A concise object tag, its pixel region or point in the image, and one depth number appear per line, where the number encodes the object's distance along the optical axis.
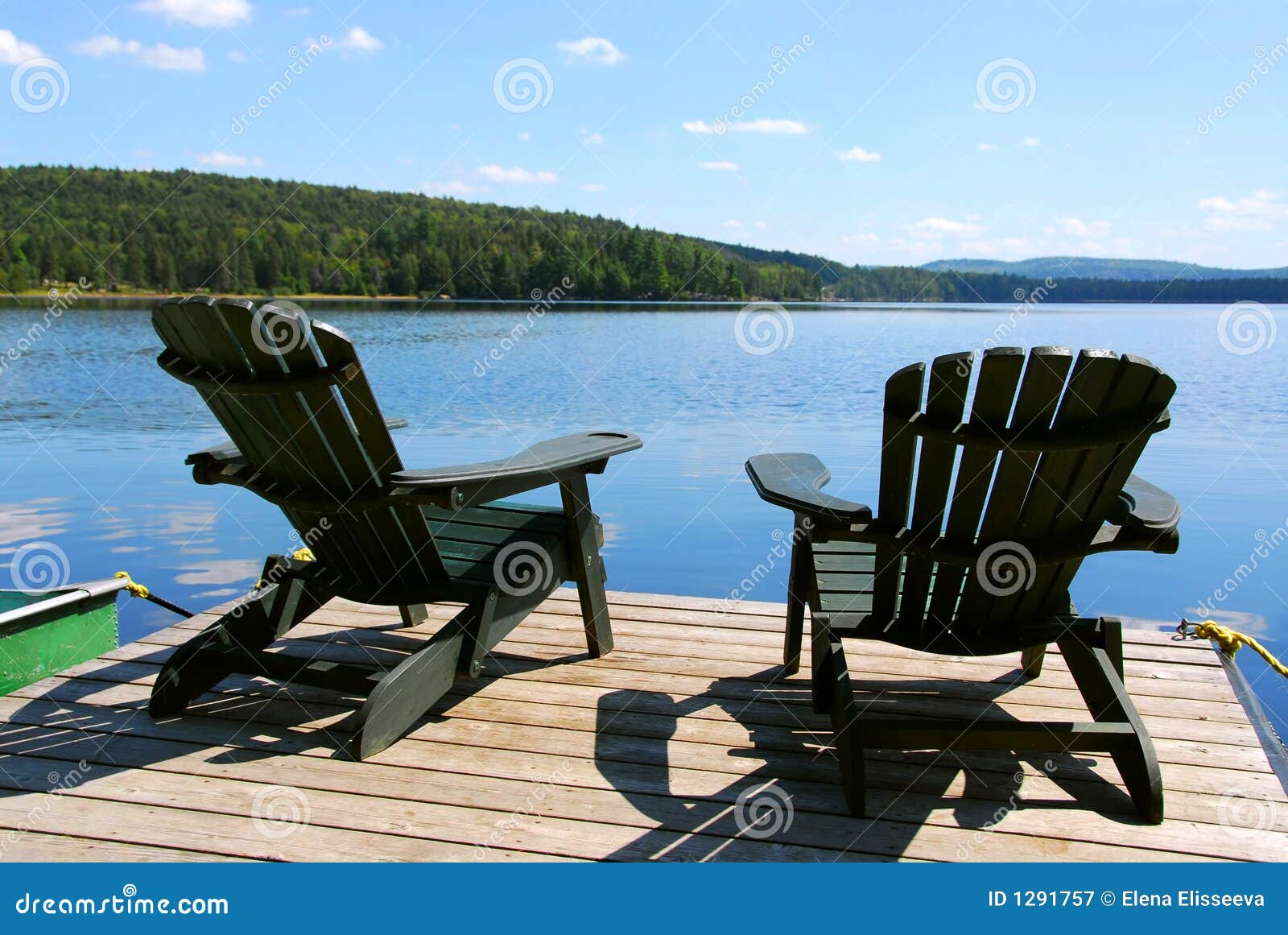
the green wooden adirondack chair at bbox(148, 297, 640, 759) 2.12
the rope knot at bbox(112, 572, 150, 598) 3.47
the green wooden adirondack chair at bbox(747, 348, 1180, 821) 1.85
